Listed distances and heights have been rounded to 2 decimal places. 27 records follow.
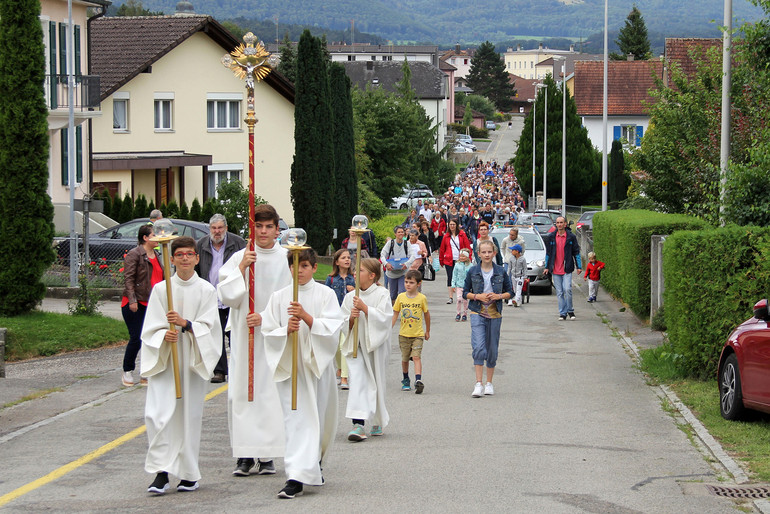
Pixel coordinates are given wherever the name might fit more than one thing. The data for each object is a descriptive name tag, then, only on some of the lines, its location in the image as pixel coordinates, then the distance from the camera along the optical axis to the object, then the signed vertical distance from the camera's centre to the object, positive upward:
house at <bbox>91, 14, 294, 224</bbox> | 36.84 +3.21
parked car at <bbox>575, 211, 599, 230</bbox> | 47.98 -0.74
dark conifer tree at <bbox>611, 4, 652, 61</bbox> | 104.25 +15.87
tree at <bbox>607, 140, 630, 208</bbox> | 61.44 +1.53
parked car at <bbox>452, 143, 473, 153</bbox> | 113.06 +5.54
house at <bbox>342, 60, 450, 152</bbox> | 109.38 +12.47
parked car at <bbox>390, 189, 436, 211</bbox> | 65.50 +0.17
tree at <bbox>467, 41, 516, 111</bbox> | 164.25 +19.06
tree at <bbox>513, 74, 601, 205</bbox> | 67.44 +3.01
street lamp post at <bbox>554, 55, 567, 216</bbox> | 49.55 +0.83
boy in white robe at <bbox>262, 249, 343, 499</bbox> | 7.36 -1.13
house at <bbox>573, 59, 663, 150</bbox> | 74.50 +7.52
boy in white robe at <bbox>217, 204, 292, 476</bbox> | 7.85 -1.34
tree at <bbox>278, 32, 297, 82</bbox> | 70.38 +9.25
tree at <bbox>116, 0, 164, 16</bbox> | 118.61 +21.05
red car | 9.75 -1.56
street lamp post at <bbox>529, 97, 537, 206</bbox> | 70.95 +2.76
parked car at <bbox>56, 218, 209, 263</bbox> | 23.83 -0.86
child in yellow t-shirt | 12.51 -1.42
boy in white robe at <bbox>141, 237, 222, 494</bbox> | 7.43 -1.15
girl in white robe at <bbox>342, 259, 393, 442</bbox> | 9.61 -1.40
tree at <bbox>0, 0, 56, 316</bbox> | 16.09 +0.49
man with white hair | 12.43 -0.55
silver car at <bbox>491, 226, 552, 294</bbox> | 27.34 -1.39
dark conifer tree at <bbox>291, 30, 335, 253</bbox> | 33.34 +1.66
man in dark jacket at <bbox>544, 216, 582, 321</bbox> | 21.27 -1.18
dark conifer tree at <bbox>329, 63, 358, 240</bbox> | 38.06 +1.76
